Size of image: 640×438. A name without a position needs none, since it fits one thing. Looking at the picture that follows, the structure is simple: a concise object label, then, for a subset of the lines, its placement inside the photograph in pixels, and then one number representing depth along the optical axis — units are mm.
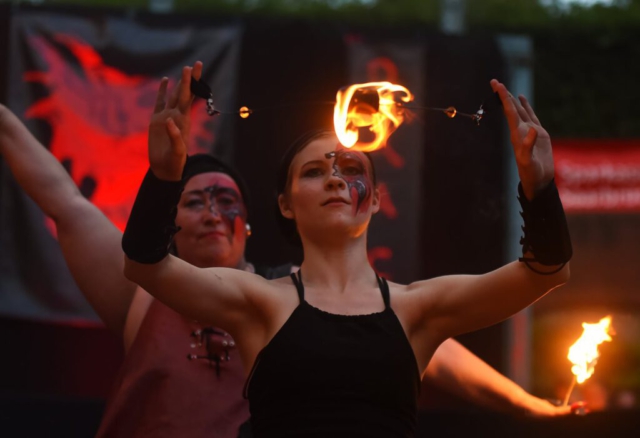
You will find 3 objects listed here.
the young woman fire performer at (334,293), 4715
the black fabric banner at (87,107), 9695
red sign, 13305
